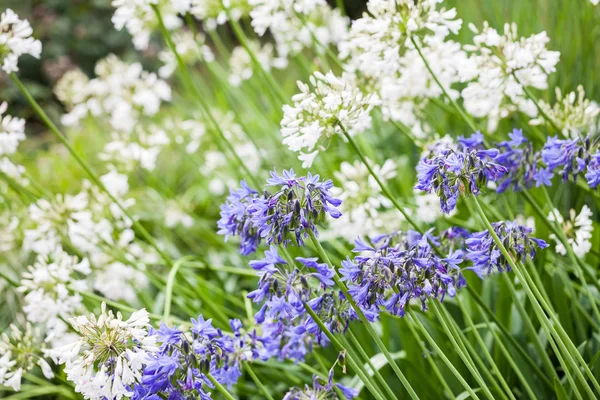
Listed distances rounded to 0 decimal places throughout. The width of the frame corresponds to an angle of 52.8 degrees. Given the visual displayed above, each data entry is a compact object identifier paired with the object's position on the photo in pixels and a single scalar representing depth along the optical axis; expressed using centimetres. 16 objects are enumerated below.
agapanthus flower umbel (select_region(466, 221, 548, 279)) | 167
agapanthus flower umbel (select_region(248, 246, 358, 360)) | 156
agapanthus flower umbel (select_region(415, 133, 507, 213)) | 158
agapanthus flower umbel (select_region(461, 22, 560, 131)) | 225
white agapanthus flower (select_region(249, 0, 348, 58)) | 283
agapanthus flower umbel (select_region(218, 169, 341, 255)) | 154
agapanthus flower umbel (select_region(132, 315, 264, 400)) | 148
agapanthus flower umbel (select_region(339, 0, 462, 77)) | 221
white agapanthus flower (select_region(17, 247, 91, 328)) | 254
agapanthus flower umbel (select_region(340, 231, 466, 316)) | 152
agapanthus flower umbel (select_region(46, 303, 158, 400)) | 143
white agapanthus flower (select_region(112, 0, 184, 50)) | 293
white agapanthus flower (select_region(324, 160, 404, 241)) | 293
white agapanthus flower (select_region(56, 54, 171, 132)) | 386
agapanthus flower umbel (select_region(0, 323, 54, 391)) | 208
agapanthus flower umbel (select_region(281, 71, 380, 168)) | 187
